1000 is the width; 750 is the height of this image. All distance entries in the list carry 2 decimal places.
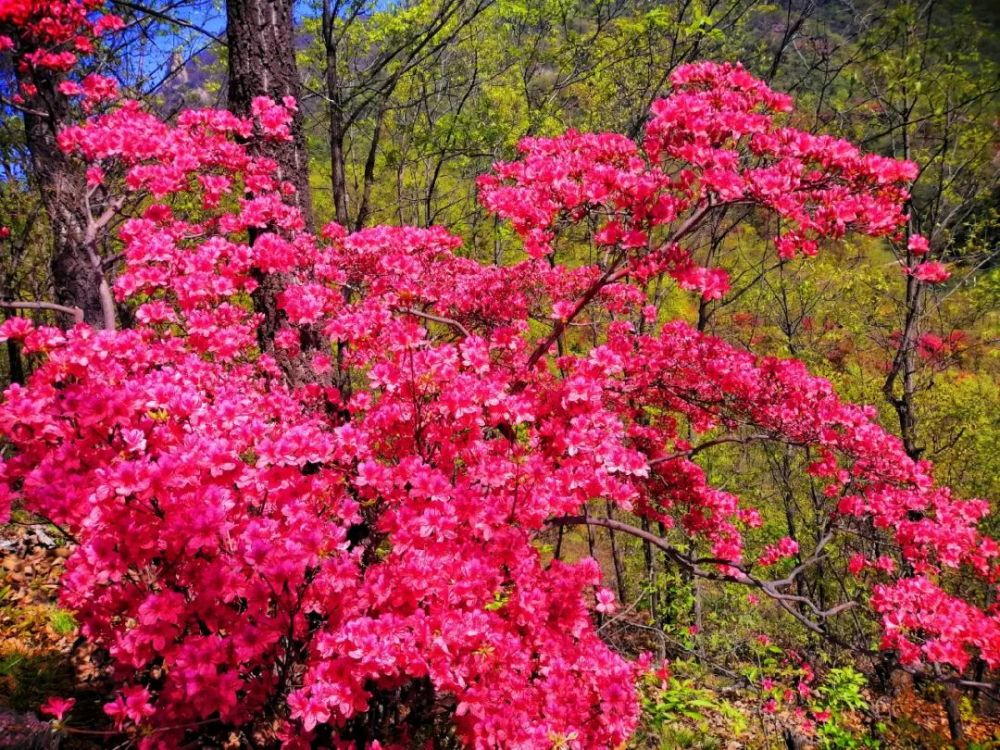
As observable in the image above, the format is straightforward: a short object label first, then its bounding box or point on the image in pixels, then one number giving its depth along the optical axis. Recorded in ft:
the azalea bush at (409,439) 7.52
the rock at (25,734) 7.68
